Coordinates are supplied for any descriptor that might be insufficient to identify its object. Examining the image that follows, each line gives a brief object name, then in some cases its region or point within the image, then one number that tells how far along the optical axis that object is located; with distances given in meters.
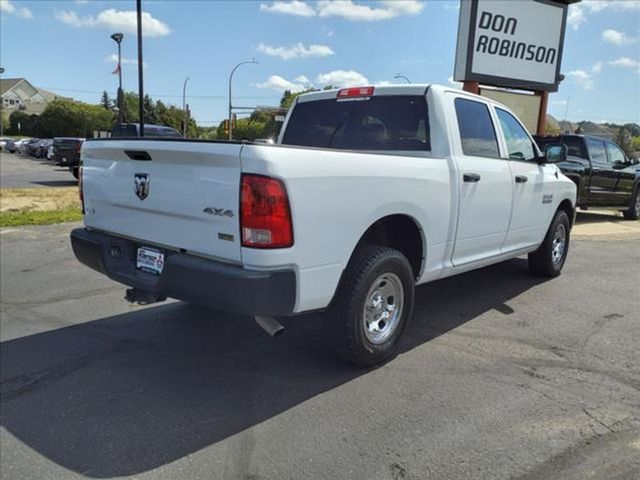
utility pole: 17.17
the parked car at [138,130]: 17.26
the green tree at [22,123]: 86.49
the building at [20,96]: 113.87
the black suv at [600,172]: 11.19
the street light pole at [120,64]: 26.66
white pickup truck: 2.97
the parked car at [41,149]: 41.33
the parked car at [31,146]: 44.69
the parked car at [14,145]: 52.83
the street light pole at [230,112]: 35.86
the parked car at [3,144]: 59.40
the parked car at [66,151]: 21.16
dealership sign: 12.51
